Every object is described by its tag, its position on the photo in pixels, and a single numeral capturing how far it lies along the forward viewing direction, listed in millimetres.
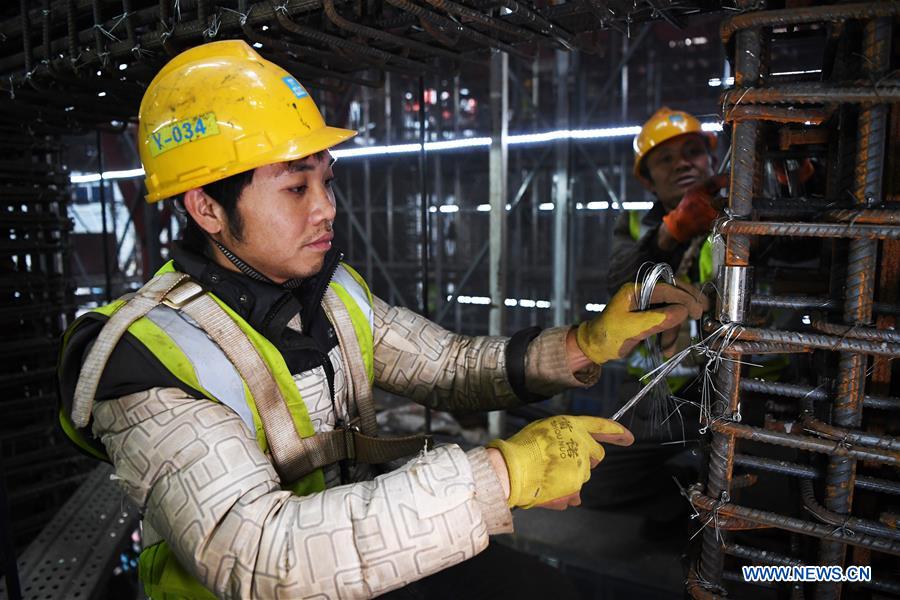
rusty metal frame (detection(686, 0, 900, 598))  1048
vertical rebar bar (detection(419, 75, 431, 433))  2762
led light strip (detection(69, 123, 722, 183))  5385
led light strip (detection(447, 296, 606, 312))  7831
